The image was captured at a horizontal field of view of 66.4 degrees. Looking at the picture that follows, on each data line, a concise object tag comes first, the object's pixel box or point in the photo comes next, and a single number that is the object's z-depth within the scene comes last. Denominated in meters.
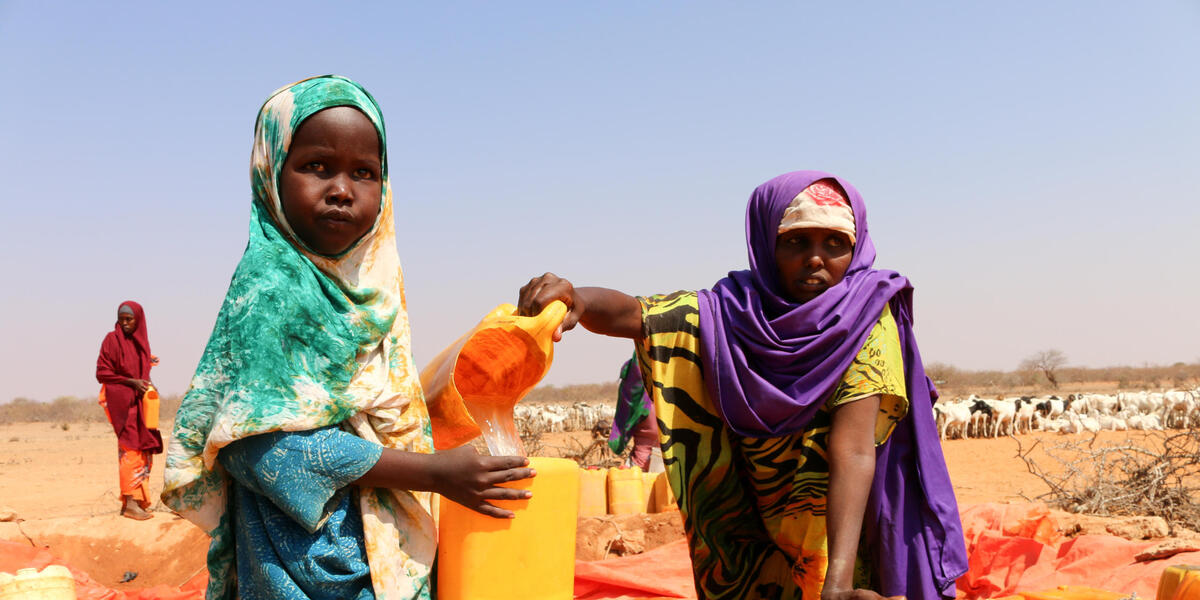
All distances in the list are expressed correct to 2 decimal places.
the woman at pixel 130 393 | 9.62
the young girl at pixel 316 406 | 1.76
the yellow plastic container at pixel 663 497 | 8.05
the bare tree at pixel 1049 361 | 55.88
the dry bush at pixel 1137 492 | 7.67
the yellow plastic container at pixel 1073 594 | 3.57
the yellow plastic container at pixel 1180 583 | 2.74
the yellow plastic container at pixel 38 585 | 2.77
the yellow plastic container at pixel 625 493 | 8.16
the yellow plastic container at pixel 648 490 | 8.20
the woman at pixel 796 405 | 2.67
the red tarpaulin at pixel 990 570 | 4.96
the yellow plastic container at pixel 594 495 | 8.14
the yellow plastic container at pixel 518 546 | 1.90
